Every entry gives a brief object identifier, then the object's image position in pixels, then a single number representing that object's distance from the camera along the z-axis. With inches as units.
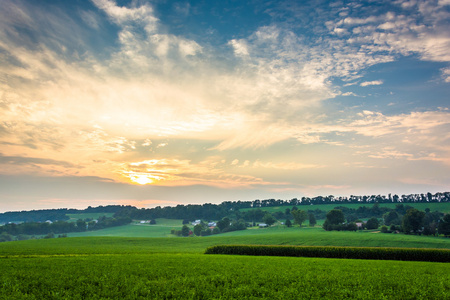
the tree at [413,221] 4281.5
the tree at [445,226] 4104.3
